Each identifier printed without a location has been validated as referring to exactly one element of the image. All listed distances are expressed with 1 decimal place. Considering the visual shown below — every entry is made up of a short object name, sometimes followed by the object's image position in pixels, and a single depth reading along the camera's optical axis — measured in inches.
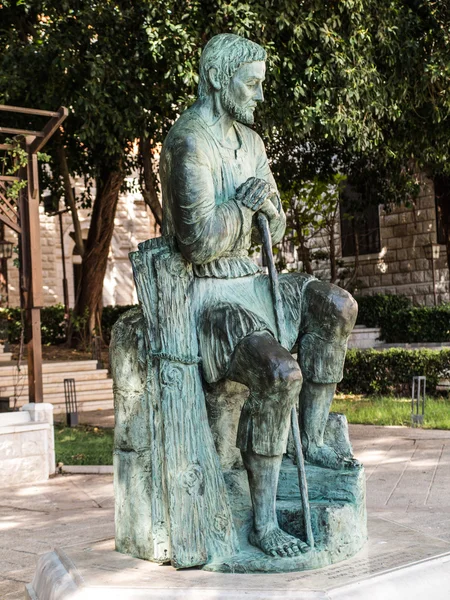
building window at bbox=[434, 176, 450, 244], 867.5
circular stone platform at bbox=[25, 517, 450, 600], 118.1
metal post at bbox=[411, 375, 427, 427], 445.7
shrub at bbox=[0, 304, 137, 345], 934.4
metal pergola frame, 388.2
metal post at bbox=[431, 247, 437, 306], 927.0
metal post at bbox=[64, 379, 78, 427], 530.3
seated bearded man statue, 131.0
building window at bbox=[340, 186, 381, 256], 1009.5
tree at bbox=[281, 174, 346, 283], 828.6
